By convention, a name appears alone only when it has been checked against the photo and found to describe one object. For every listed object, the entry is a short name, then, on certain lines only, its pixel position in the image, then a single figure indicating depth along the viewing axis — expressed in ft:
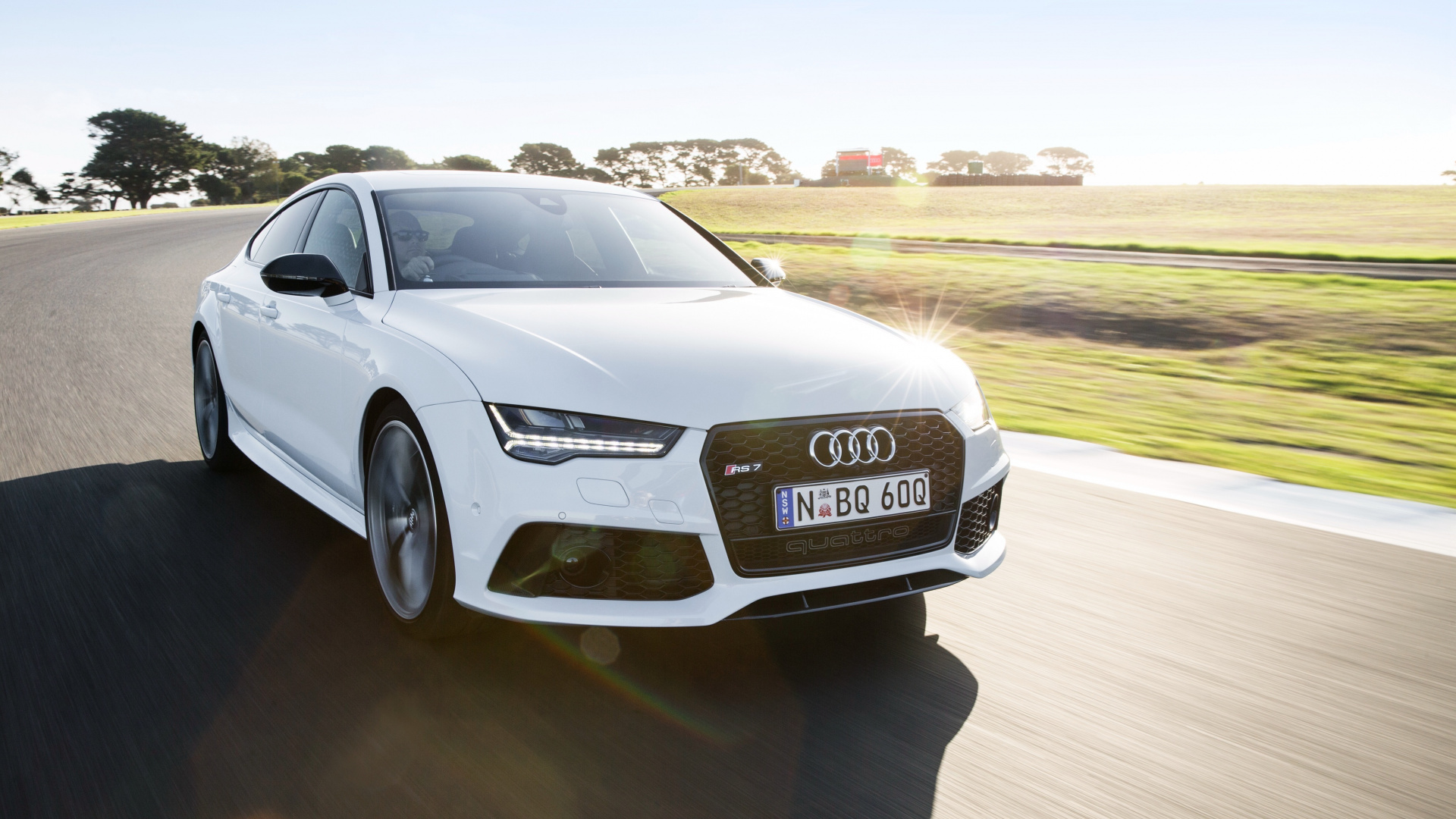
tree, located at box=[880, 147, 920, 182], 593.42
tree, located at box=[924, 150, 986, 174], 579.48
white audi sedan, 9.05
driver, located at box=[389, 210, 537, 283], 12.55
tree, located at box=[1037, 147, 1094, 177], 548.31
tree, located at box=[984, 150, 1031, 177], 541.75
